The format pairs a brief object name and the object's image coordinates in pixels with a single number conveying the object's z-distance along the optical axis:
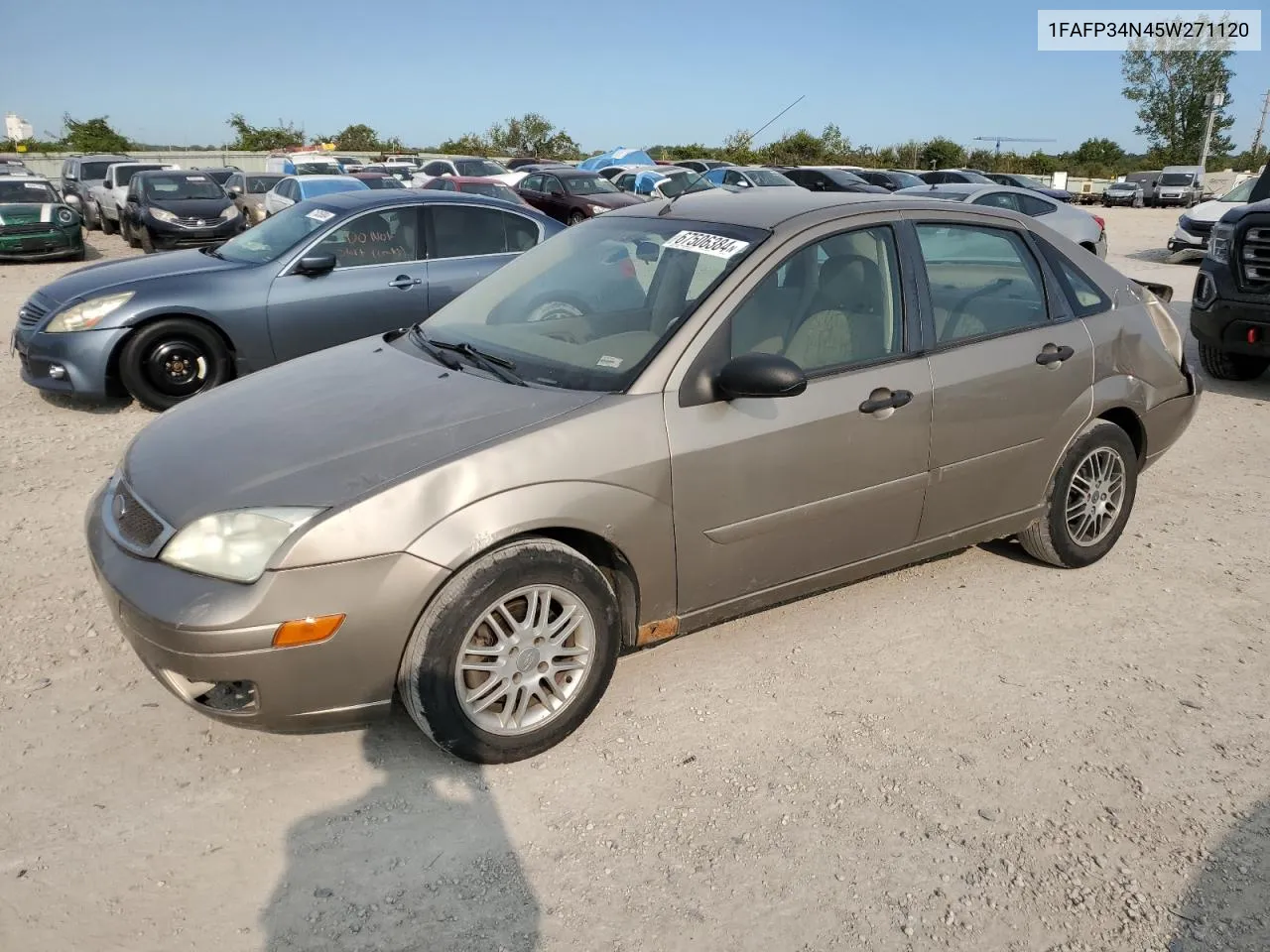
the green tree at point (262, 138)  59.59
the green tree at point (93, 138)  52.56
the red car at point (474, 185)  17.58
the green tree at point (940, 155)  55.53
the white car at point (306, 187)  18.45
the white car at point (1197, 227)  17.30
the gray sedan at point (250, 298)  6.67
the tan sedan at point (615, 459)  2.77
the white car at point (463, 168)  29.00
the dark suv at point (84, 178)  21.75
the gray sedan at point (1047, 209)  15.34
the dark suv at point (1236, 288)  7.46
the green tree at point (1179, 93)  70.00
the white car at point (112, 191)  19.80
